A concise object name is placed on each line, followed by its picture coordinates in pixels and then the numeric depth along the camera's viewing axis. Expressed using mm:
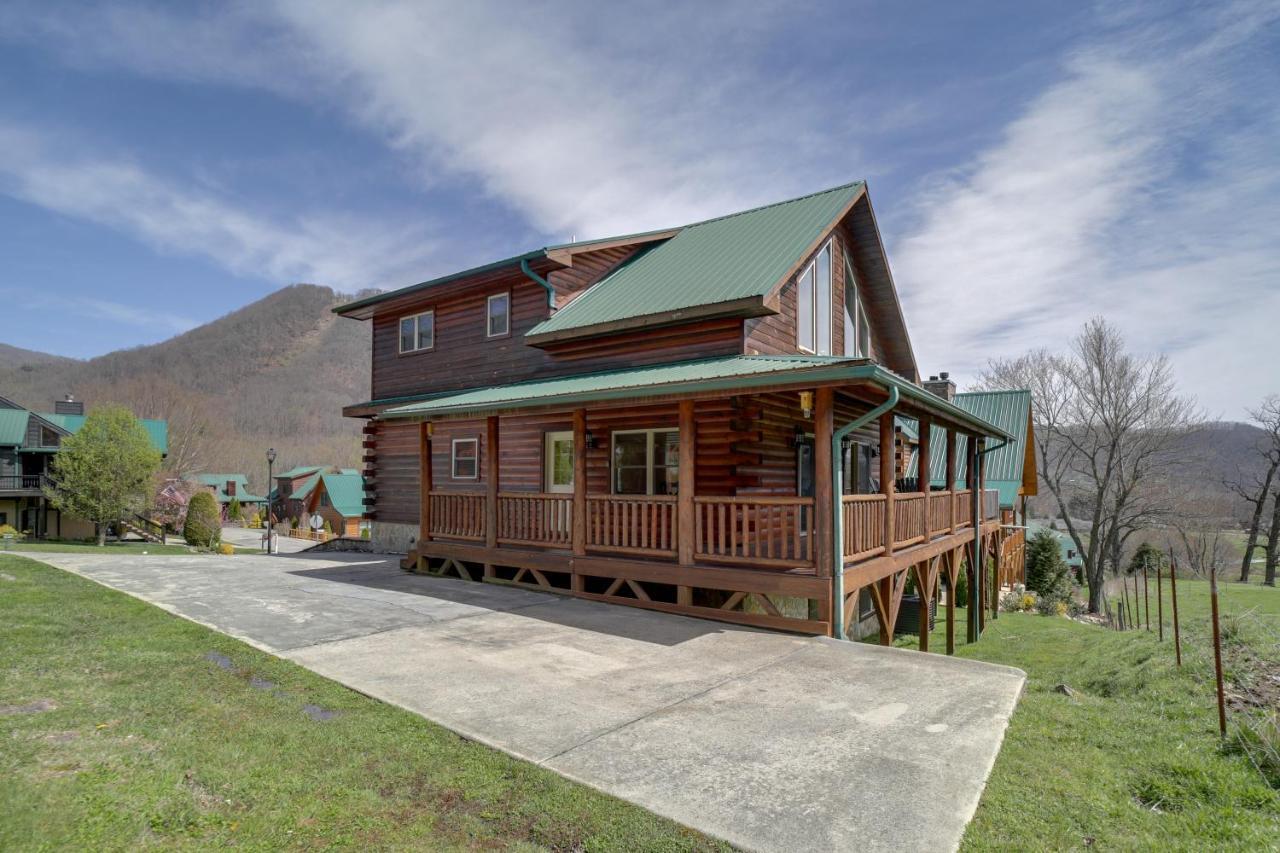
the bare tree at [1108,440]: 34688
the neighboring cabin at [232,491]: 70206
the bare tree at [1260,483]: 41531
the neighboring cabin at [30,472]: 39188
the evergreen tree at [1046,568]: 27594
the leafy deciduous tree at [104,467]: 30922
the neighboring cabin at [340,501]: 54031
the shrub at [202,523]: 34344
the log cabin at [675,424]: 8938
